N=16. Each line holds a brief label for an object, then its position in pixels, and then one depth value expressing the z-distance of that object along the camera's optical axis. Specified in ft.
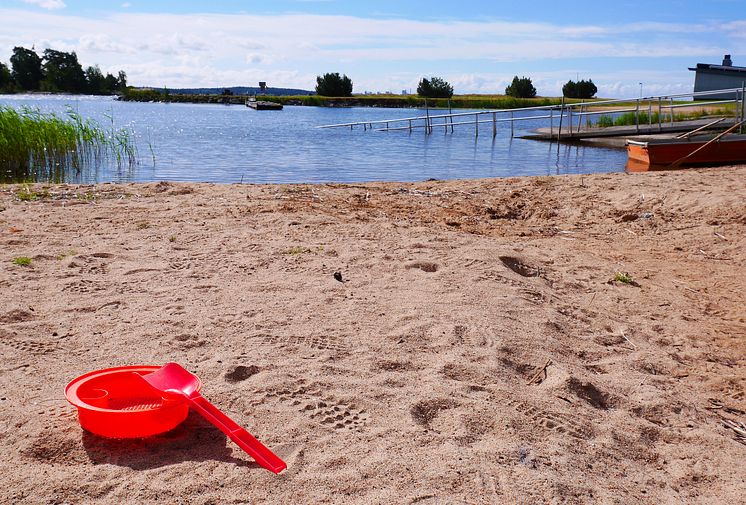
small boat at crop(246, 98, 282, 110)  206.08
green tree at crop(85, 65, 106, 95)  326.24
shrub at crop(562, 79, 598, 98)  191.15
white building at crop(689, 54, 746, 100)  121.08
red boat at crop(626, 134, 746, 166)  41.96
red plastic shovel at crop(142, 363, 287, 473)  8.12
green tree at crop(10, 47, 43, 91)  304.50
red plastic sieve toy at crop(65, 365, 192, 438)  8.43
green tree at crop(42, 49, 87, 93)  308.81
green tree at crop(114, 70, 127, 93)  336.70
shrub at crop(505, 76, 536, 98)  213.42
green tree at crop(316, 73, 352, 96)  261.24
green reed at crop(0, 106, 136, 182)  40.40
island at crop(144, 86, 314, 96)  302.72
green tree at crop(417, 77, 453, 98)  236.36
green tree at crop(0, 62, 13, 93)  295.28
